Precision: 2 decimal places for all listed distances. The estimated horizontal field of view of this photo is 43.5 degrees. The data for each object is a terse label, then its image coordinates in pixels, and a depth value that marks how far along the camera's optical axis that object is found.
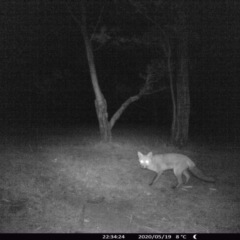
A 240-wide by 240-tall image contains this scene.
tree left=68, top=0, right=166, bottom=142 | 13.60
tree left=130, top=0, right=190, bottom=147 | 12.65
